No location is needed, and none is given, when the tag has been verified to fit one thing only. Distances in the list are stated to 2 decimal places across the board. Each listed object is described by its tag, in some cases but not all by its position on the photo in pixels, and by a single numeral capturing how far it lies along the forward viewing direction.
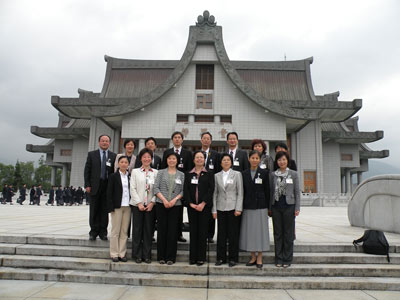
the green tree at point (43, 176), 57.28
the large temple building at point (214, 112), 23.92
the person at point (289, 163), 5.02
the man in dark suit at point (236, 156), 5.28
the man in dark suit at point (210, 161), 5.12
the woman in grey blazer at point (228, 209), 4.43
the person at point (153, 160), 5.20
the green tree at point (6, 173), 56.28
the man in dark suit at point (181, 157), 5.21
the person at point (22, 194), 19.91
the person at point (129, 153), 5.34
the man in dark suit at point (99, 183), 5.17
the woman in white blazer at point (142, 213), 4.53
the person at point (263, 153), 5.19
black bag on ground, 4.78
